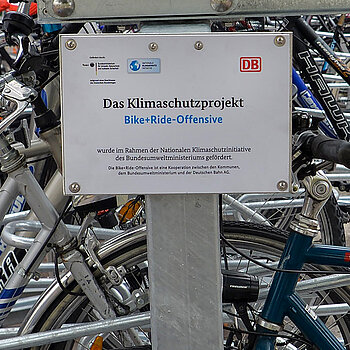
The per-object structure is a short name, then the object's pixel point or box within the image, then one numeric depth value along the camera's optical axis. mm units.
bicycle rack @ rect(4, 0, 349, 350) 1504
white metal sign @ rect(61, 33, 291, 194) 1506
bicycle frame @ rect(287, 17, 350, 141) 3838
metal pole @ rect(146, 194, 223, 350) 1572
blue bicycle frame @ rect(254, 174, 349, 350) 2031
